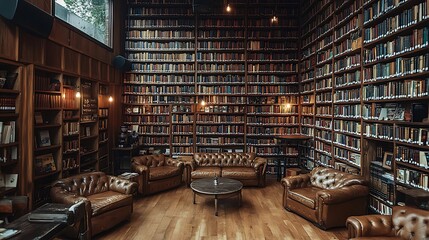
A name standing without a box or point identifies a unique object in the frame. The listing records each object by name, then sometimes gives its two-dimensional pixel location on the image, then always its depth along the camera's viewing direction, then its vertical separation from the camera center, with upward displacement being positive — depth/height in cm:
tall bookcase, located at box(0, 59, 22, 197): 354 -11
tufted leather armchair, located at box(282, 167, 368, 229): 404 -134
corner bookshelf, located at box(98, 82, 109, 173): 648 -39
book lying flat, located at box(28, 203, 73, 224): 269 -106
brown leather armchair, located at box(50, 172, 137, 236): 371 -130
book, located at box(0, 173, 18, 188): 367 -93
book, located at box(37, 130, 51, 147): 434 -42
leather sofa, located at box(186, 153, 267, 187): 623 -131
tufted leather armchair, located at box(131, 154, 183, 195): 562 -129
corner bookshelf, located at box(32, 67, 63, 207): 423 -30
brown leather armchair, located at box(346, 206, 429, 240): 280 -122
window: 502 +219
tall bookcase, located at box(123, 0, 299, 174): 786 +117
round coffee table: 464 -135
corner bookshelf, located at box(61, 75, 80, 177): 495 -25
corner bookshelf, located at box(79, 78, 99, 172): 566 -26
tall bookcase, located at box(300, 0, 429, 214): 359 +42
